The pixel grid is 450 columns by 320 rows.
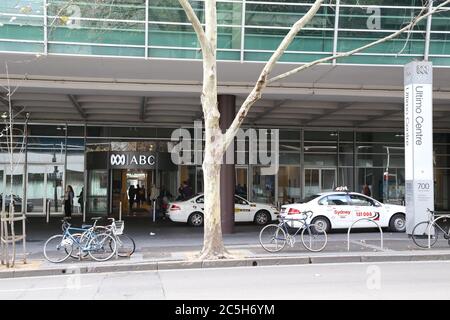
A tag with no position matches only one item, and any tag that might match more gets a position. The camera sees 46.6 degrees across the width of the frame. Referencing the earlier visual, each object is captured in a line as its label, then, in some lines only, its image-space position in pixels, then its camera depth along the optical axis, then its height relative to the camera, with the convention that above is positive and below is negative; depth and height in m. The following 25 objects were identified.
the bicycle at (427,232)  14.19 -1.44
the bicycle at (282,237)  13.34 -1.47
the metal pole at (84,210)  25.26 -1.56
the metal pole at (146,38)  14.83 +4.01
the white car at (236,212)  20.97 -1.30
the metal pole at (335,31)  15.36 +4.44
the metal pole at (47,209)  24.42 -1.46
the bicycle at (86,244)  12.25 -1.53
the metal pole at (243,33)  15.19 +4.28
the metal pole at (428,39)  15.52 +4.24
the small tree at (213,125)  12.21 +1.30
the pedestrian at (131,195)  28.31 -0.84
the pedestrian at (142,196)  28.52 -0.90
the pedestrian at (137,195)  28.47 -0.84
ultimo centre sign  15.21 +1.06
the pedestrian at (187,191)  25.28 -0.55
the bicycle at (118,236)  12.54 -1.36
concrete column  18.39 +0.03
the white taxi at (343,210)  17.97 -1.06
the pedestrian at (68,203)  23.75 -1.08
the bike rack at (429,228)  13.86 -1.27
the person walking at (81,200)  26.93 -1.07
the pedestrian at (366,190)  27.62 -0.52
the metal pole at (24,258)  12.07 -1.83
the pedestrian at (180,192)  24.78 -0.65
